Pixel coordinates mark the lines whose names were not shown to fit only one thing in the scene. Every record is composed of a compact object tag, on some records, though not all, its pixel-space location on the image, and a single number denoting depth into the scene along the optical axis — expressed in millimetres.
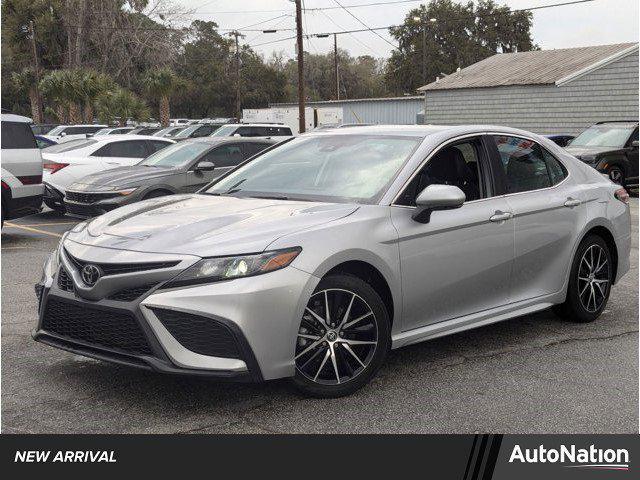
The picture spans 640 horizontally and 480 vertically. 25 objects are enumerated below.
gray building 31219
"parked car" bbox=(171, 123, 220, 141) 29219
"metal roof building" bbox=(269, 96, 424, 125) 49322
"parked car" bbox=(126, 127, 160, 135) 33594
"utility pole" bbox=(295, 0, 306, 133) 34194
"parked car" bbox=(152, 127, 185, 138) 31641
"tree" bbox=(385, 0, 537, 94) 75688
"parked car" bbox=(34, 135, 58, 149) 25391
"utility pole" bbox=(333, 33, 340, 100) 73238
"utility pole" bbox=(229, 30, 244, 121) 68119
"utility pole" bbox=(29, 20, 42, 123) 54469
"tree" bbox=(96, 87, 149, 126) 42812
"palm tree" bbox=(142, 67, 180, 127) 41719
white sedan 14531
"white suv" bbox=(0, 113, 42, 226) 10984
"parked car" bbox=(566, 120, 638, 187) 20391
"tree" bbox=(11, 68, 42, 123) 57125
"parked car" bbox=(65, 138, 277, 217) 12125
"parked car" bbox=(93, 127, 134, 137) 32291
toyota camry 4230
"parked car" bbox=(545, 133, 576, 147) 24481
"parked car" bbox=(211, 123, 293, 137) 25203
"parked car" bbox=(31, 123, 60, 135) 40812
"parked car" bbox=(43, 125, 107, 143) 34247
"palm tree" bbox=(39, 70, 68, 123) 41969
